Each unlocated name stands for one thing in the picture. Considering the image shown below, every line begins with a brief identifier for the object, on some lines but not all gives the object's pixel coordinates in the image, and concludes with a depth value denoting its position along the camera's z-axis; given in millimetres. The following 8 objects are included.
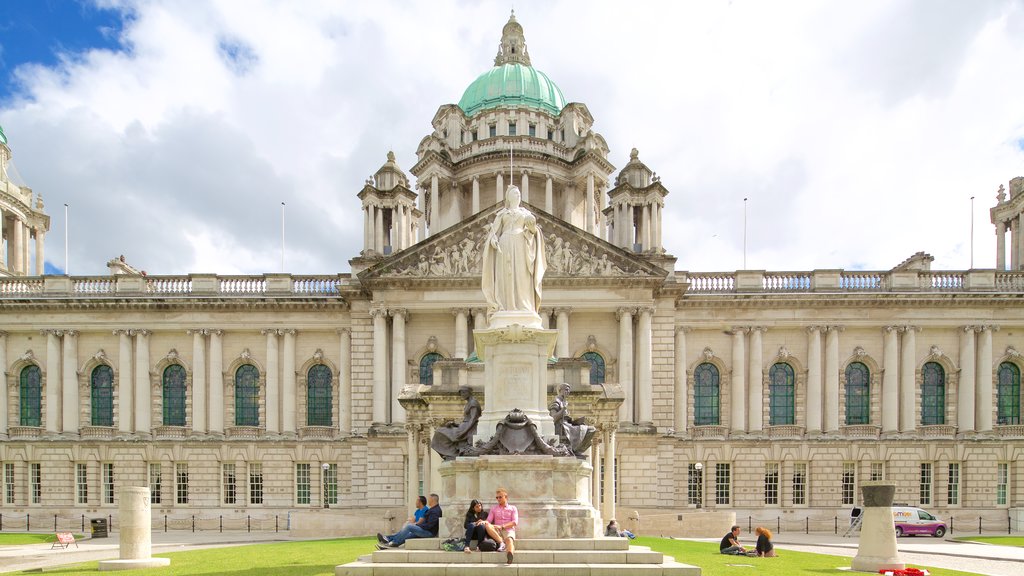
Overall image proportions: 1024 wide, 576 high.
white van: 38312
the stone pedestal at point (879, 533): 19766
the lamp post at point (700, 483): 48531
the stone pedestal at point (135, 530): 20672
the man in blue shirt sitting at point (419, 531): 16031
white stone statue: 17297
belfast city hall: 46812
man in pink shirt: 14266
